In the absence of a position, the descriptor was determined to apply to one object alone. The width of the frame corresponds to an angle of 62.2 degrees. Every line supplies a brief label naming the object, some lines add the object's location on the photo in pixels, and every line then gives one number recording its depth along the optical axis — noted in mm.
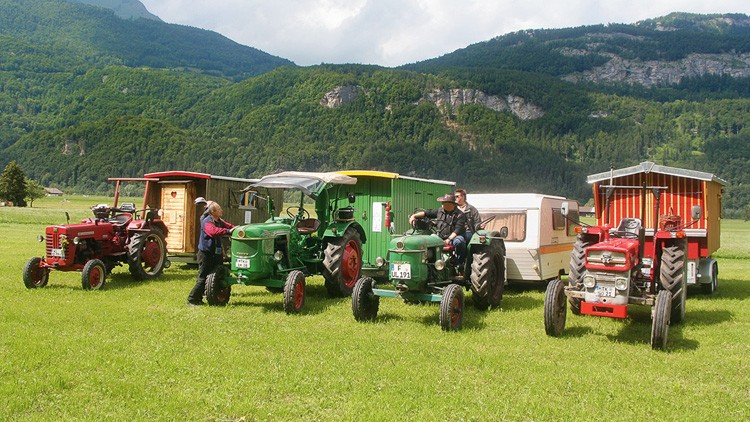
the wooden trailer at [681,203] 12422
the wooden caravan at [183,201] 15484
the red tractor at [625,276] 7559
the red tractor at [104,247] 11797
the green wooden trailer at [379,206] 13883
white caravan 12336
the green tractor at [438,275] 8469
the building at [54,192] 100125
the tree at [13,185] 61250
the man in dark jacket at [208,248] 9867
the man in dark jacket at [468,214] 9727
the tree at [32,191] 66150
